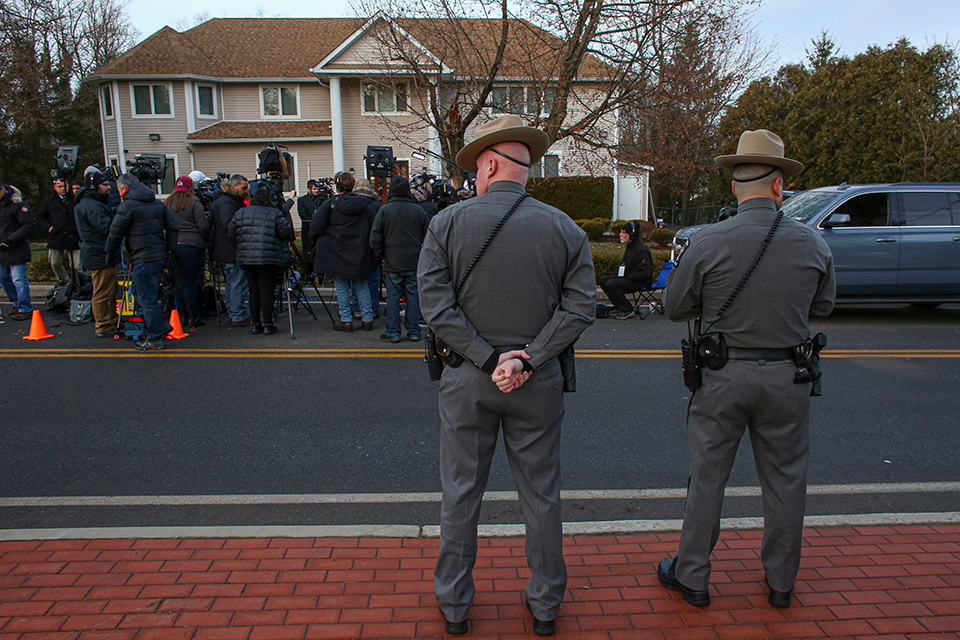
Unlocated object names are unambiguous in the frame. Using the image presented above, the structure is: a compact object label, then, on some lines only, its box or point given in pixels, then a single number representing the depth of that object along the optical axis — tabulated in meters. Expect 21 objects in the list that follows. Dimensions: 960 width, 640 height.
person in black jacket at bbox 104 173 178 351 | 8.02
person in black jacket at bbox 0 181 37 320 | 9.57
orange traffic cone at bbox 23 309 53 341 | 8.52
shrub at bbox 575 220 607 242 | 25.61
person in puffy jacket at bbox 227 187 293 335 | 8.63
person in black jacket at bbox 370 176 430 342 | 8.59
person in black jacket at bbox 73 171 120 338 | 8.55
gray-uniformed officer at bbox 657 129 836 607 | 2.84
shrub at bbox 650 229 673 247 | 24.06
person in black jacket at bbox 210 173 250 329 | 9.16
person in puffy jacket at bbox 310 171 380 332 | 9.08
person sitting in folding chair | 10.20
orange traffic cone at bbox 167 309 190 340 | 8.67
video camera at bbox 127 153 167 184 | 9.67
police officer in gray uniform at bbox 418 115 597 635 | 2.65
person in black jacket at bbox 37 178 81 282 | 10.02
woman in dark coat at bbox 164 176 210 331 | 9.15
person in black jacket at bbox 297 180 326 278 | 12.14
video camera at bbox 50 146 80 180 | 9.80
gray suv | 9.84
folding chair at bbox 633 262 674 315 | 10.54
